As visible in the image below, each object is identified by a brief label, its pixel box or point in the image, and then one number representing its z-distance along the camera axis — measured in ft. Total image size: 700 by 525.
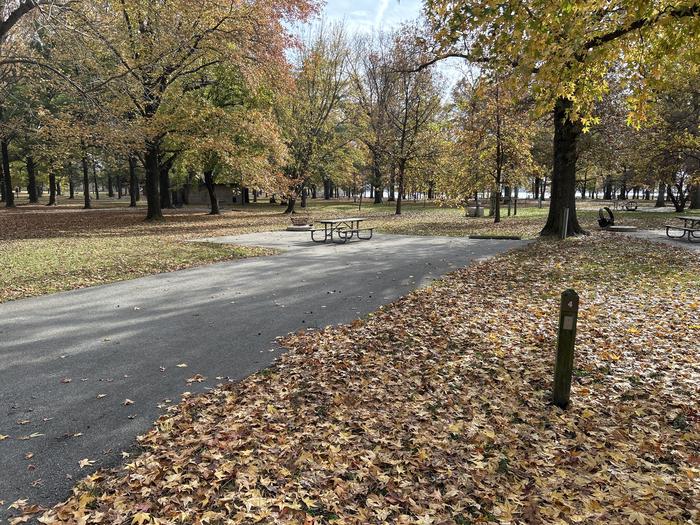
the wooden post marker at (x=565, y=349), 13.07
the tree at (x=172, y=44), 51.83
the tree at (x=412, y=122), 100.30
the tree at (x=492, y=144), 66.18
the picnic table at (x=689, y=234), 47.88
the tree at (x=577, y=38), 19.97
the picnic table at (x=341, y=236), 53.83
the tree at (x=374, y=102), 115.96
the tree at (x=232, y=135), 69.84
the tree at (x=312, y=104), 109.09
